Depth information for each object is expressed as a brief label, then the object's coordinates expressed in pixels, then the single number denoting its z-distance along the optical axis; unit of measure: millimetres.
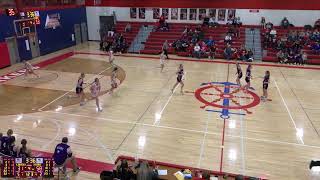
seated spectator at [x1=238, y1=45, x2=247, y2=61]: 24359
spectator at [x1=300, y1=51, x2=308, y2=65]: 23438
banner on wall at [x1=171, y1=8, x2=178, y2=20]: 29938
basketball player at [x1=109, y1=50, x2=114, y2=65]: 21938
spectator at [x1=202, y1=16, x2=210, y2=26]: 28500
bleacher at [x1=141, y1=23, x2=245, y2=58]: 26422
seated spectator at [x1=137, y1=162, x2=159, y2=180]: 7230
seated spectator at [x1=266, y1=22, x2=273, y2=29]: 26984
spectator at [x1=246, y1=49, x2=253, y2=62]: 24156
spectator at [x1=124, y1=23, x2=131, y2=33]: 29781
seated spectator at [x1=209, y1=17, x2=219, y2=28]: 28312
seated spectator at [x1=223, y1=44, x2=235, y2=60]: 24812
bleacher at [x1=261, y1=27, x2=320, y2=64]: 23594
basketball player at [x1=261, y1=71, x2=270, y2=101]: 14909
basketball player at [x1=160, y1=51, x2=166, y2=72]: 20844
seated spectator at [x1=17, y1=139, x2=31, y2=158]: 8562
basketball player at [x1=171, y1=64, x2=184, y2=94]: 15695
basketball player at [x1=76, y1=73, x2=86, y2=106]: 14161
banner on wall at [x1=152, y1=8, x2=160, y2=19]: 30484
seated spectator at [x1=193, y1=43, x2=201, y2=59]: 25219
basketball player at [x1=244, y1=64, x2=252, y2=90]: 15880
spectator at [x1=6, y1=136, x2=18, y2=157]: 8719
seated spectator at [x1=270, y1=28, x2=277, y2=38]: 25794
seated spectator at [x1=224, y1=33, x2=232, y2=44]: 26250
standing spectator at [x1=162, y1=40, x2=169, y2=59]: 24188
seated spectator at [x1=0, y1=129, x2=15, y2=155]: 8703
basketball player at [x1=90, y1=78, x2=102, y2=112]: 13531
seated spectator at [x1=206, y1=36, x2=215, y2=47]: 25766
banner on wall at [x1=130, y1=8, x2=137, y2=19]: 31047
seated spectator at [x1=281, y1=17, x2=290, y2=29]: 26781
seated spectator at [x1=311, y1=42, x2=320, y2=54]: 24094
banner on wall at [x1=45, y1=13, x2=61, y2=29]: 26203
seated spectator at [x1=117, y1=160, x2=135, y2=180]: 7648
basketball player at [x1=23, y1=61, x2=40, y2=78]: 18647
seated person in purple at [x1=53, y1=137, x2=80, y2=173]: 8406
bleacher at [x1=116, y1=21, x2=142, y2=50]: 29173
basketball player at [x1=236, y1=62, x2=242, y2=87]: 16453
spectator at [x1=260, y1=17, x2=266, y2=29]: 27489
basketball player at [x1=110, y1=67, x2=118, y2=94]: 15664
